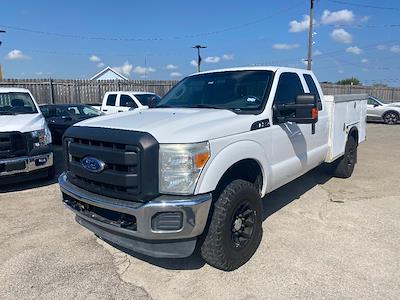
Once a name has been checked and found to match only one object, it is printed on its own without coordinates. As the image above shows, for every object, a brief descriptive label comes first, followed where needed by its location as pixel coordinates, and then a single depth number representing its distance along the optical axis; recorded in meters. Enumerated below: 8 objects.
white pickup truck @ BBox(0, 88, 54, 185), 5.86
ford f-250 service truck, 2.96
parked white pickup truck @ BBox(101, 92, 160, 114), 13.39
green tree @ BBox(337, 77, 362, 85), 66.20
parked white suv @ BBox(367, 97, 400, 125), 19.06
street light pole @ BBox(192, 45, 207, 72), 42.84
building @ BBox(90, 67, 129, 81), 38.86
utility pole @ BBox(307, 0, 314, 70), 25.95
